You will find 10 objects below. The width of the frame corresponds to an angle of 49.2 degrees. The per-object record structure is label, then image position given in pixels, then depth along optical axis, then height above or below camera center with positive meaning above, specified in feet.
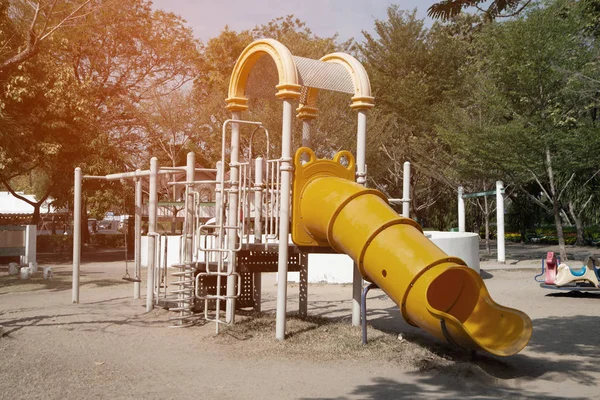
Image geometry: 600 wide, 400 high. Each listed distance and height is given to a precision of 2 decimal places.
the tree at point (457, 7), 20.72 +7.10
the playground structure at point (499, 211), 72.18 +2.02
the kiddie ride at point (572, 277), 44.16 -3.22
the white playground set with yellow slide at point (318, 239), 22.47 -0.37
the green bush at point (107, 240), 116.16 -2.03
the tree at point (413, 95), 108.88 +23.58
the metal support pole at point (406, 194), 33.60 +1.85
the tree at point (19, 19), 59.57 +19.94
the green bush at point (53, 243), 96.73 -2.16
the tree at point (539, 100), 70.85 +15.01
